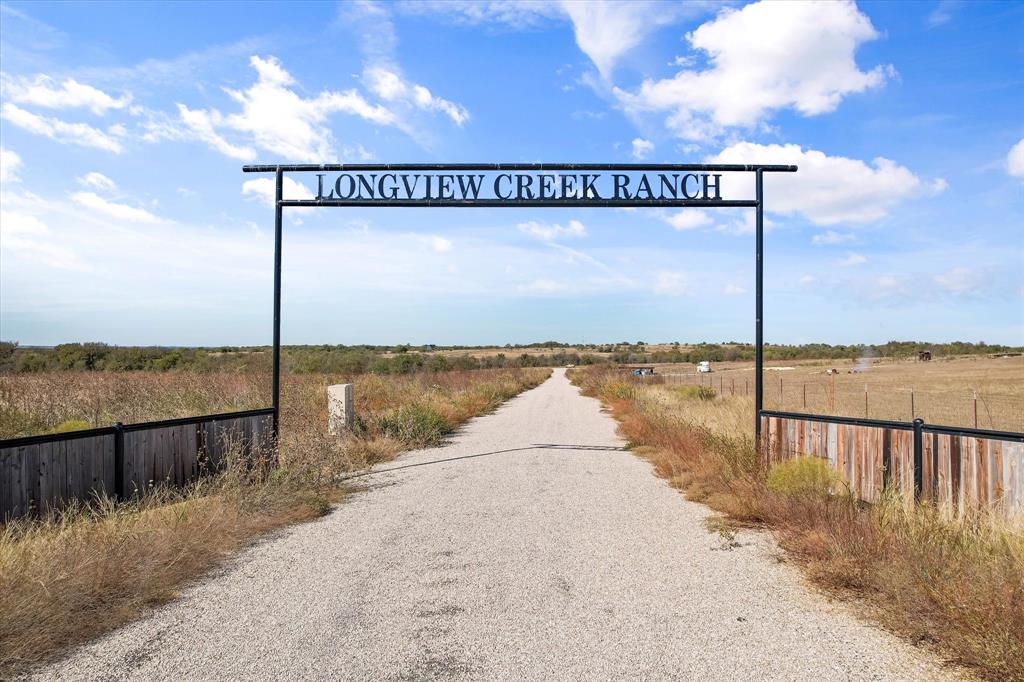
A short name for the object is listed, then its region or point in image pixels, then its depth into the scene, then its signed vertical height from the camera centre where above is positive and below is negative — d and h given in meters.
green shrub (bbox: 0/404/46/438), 12.11 -1.42
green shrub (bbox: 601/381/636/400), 30.88 -1.88
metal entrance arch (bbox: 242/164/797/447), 11.80 +3.04
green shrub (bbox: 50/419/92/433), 11.51 -1.36
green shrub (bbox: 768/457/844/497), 8.20 -1.62
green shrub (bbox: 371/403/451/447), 15.98 -1.88
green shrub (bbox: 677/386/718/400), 27.80 -1.68
